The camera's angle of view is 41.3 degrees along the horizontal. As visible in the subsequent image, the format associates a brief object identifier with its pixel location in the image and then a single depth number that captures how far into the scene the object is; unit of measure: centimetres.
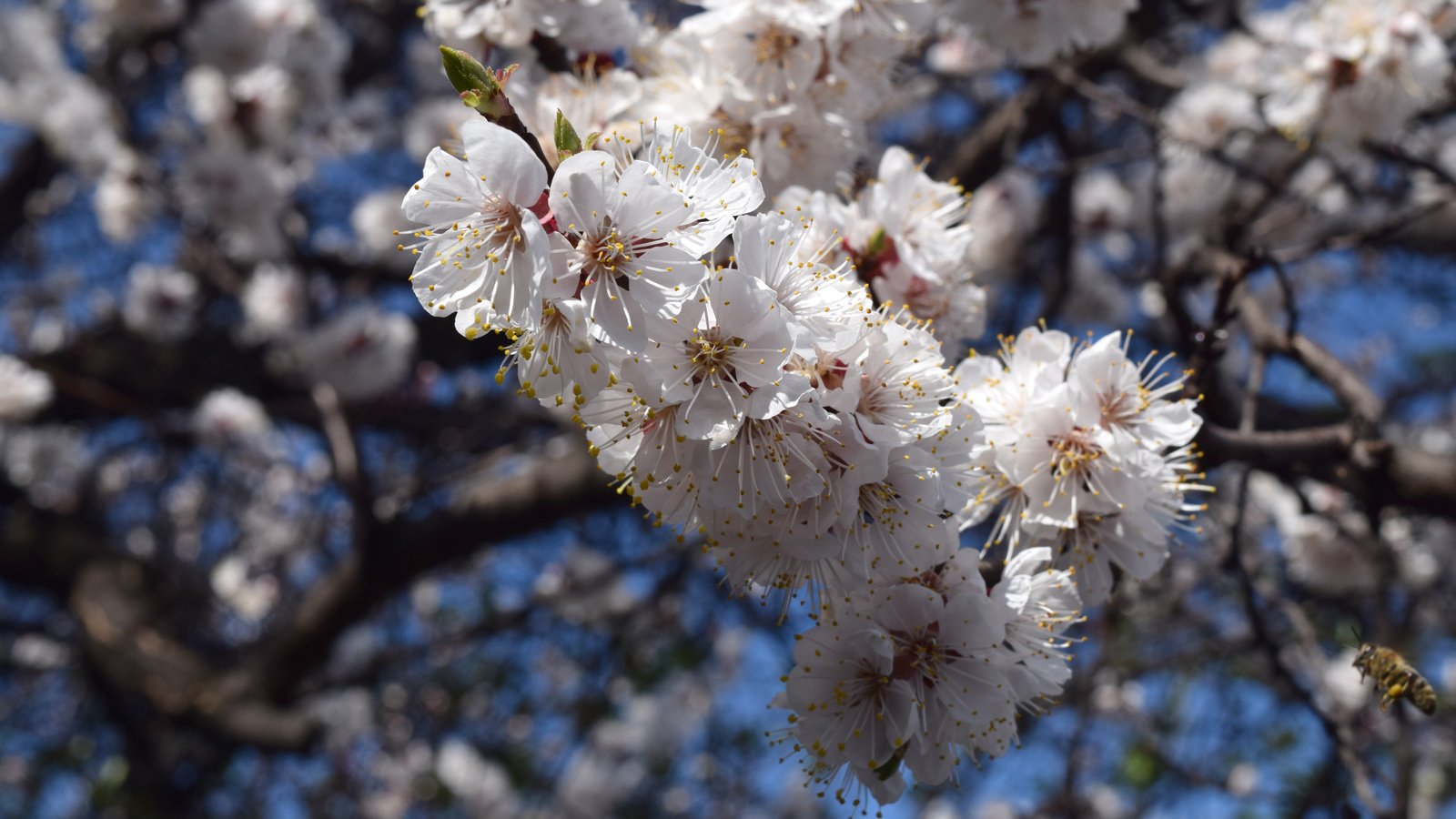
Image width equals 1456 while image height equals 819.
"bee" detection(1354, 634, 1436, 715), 29
